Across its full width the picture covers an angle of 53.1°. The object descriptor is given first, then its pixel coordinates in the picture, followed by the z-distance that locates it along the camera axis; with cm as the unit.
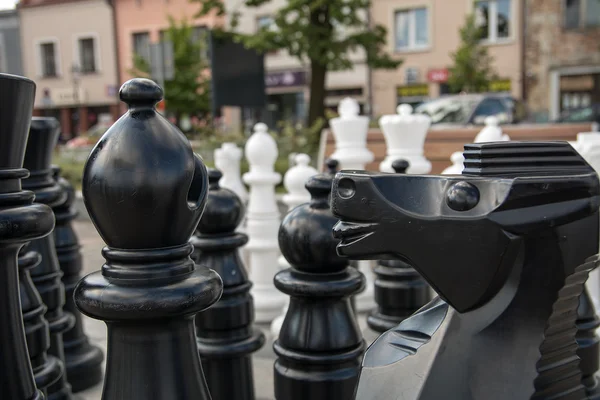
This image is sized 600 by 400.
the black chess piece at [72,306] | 175
